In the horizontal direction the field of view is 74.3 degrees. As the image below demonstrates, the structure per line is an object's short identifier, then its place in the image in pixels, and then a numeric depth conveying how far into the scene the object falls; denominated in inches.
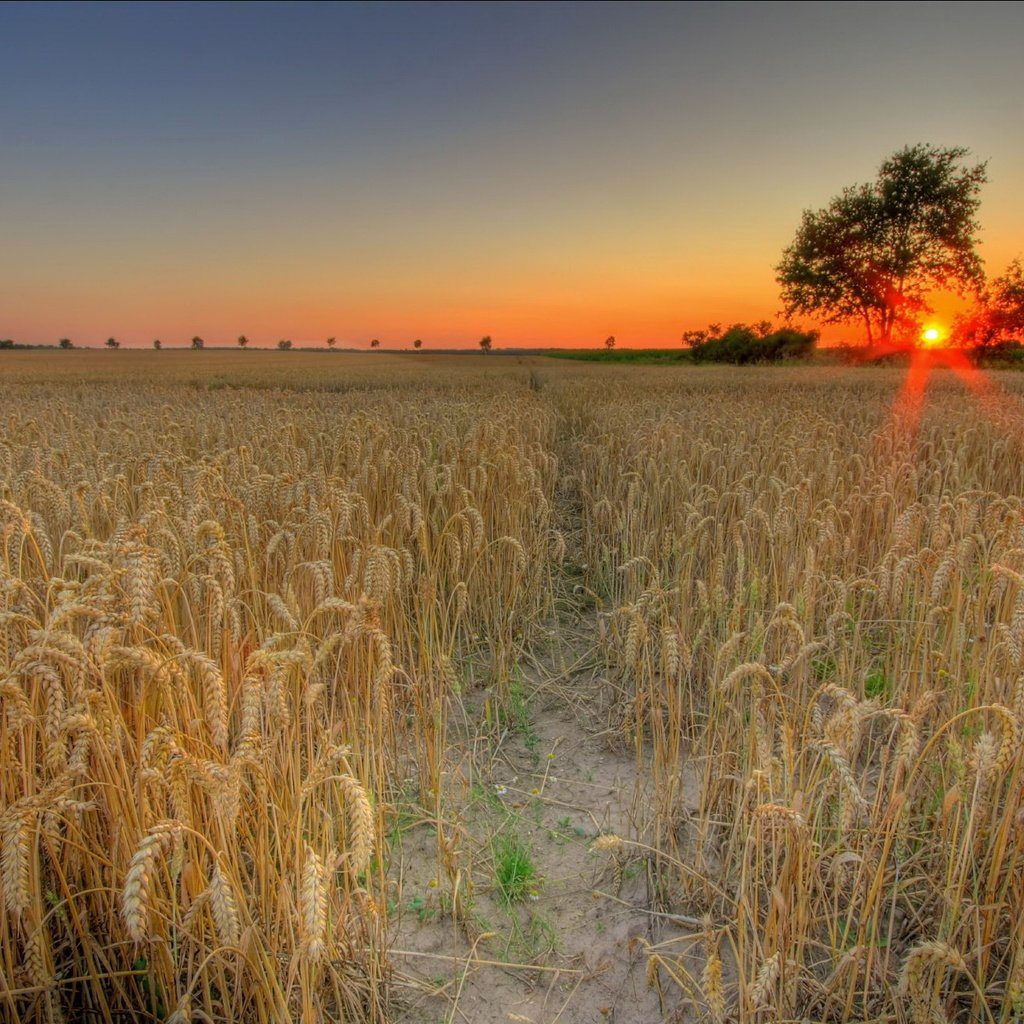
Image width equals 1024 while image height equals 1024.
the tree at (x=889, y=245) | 1350.9
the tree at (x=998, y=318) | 1348.4
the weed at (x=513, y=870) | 79.7
